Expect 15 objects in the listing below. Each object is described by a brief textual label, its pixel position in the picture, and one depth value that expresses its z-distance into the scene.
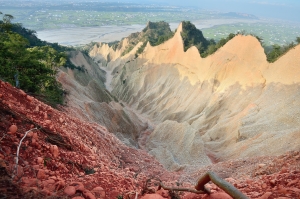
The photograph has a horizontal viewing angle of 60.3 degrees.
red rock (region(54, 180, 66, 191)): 4.65
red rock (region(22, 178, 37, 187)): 4.21
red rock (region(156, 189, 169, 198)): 5.28
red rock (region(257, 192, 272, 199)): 4.66
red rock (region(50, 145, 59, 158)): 6.11
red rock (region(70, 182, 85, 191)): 4.81
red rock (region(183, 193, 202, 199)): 4.74
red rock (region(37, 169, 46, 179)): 4.84
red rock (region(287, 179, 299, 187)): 5.21
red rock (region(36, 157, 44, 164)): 5.43
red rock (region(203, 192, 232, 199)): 4.34
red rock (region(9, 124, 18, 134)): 5.65
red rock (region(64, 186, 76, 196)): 4.52
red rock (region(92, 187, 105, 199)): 5.01
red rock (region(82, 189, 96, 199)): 4.70
